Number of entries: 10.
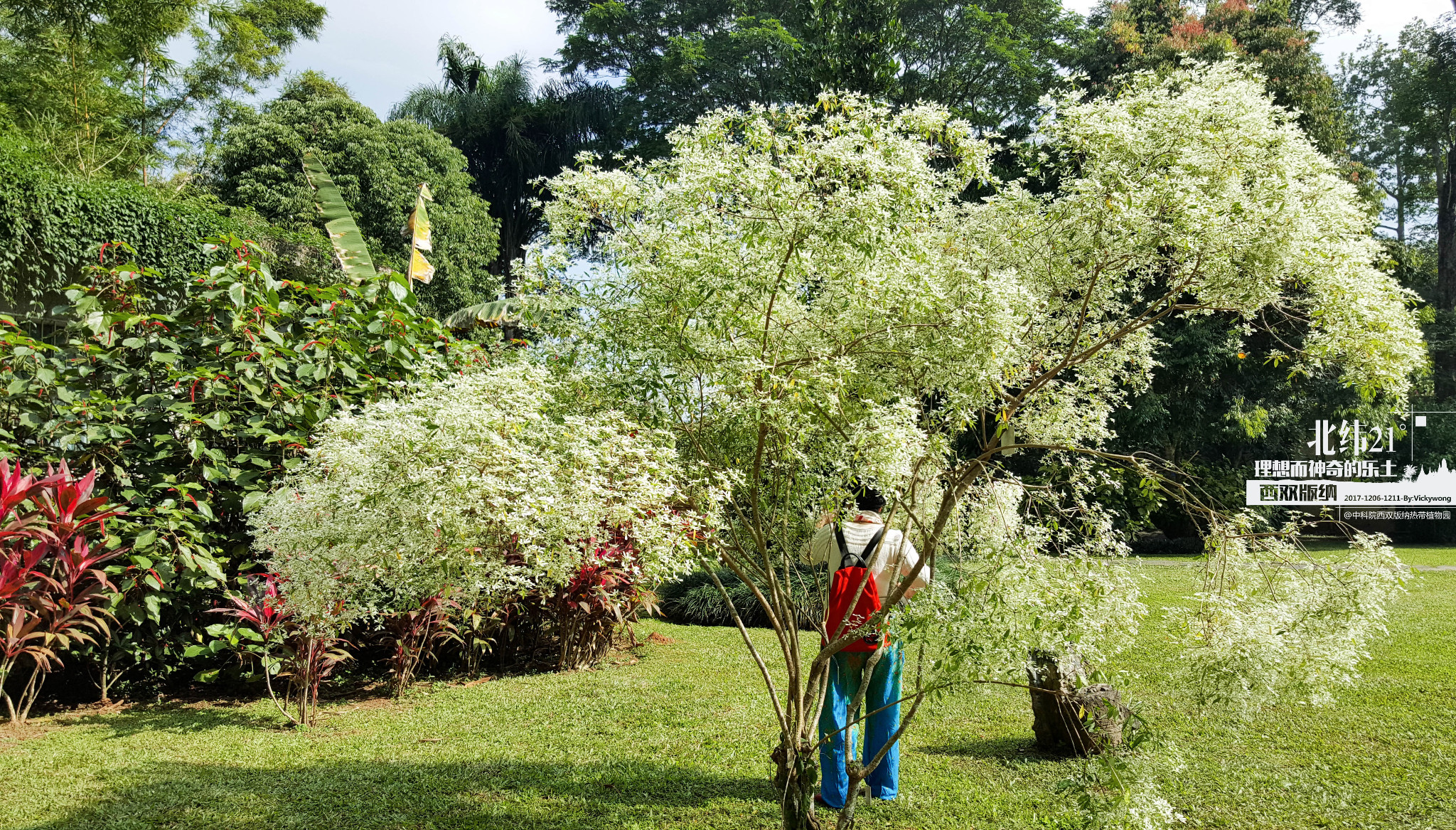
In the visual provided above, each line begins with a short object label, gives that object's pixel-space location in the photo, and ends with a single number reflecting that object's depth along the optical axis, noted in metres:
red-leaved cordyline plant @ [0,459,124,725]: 4.83
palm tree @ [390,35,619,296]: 32.09
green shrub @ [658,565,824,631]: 9.94
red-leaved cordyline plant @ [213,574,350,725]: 5.32
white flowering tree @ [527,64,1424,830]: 3.14
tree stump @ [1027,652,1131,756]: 4.12
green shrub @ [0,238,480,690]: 5.37
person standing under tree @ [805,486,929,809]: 4.19
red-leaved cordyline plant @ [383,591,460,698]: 6.10
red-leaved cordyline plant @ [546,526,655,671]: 6.82
